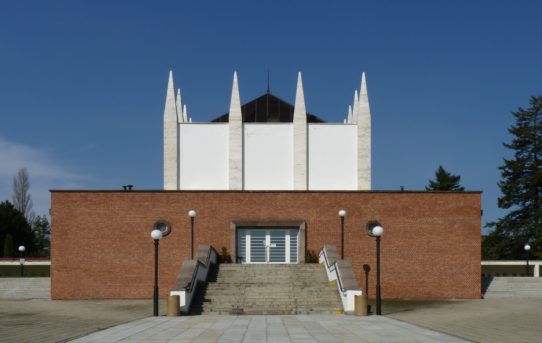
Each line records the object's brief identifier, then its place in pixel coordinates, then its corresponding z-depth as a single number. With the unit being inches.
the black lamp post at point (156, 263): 820.0
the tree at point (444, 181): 2920.8
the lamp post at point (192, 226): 1147.3
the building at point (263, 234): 1185.4
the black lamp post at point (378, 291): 843.4
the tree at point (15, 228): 2659.9
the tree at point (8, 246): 2425.0
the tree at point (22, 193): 3250.5
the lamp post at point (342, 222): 1151.0
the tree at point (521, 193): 2384.4
